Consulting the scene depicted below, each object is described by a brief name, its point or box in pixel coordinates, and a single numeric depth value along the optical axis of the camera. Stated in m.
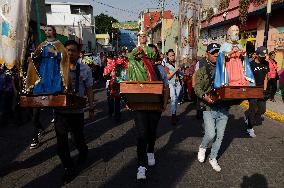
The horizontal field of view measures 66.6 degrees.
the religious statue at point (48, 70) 2.73
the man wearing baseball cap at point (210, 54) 3.22
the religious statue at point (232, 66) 3.03
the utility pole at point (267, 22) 7.95
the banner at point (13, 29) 4.11
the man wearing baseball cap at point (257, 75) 4.69
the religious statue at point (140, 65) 2.90
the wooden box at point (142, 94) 2.76
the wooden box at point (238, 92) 2.95
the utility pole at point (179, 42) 9.93
